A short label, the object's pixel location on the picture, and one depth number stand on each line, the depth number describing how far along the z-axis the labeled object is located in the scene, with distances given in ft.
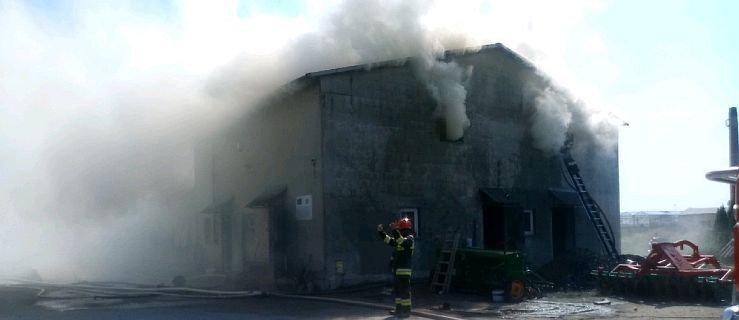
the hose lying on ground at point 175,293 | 50.85
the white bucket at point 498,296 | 51.19
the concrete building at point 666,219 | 155.79
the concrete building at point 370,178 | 56.90
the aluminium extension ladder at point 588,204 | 72.94
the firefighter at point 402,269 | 42.60
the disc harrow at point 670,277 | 47.01
